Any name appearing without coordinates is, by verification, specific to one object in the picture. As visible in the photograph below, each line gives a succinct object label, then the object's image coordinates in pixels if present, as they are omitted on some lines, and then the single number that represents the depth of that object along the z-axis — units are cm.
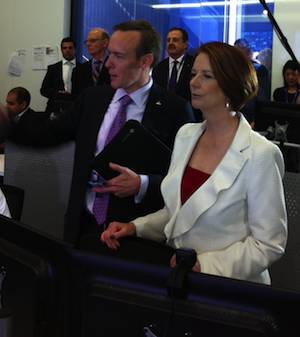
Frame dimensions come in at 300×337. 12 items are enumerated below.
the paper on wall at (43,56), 709
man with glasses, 548
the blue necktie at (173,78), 528
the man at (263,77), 586
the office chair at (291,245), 189
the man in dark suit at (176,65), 522
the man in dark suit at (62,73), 668
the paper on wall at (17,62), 731
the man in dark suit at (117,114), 190
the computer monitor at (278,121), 288
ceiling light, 621
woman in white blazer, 127
